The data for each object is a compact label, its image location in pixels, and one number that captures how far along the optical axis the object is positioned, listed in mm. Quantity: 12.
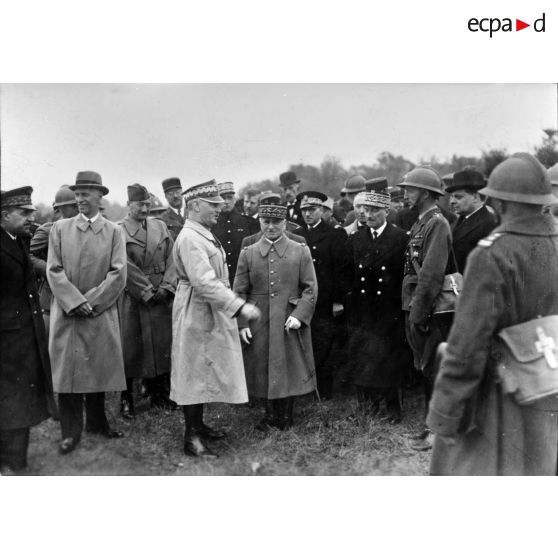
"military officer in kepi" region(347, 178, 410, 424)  4957
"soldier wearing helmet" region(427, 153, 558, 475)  2842
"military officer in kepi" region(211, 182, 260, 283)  5570
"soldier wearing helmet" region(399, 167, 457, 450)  4246
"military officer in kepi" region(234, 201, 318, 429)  5000
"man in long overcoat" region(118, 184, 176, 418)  5453
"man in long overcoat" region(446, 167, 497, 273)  4180
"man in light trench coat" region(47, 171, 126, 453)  4379
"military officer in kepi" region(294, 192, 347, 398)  5590
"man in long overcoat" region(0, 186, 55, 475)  3984
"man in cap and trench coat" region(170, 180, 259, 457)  4348
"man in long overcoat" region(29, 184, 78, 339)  4535
